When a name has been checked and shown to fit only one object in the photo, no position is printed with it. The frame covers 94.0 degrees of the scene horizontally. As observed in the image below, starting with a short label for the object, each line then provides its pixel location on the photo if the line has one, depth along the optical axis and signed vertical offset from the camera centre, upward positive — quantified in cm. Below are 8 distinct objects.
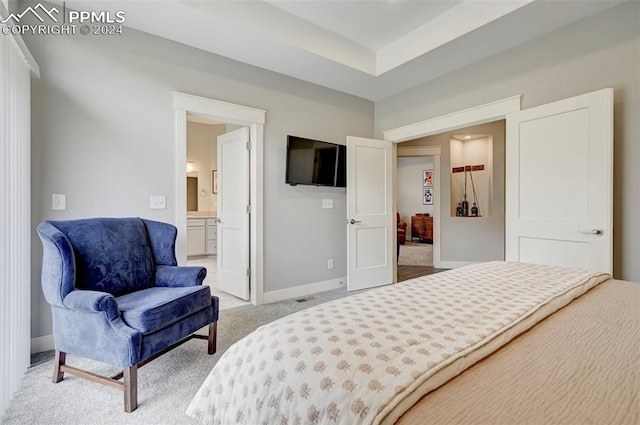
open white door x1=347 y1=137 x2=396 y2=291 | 390 -7
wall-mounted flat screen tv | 358 +59
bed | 58 -38
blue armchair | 163 -56
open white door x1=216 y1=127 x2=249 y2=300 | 349 -5
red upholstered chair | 827 -65
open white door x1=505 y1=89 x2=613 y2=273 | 230 +23
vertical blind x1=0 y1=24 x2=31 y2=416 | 163 -5
